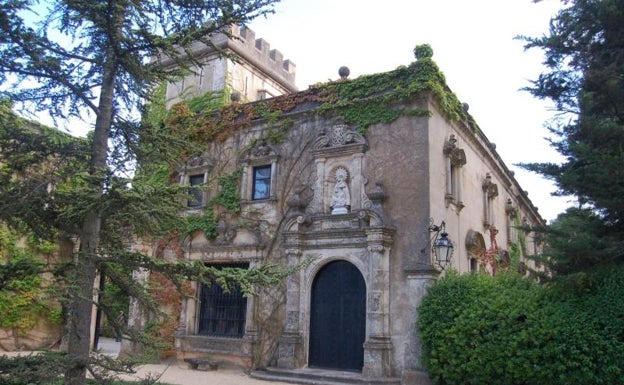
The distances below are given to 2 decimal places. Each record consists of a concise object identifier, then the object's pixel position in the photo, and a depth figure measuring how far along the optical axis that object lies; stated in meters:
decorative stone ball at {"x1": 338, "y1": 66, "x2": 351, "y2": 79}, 14.41
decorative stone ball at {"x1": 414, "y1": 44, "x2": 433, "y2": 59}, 13.13
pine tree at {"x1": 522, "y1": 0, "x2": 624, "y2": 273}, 8.56
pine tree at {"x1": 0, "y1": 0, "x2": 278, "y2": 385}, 6.45
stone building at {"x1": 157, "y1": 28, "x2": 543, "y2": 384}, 11.97
